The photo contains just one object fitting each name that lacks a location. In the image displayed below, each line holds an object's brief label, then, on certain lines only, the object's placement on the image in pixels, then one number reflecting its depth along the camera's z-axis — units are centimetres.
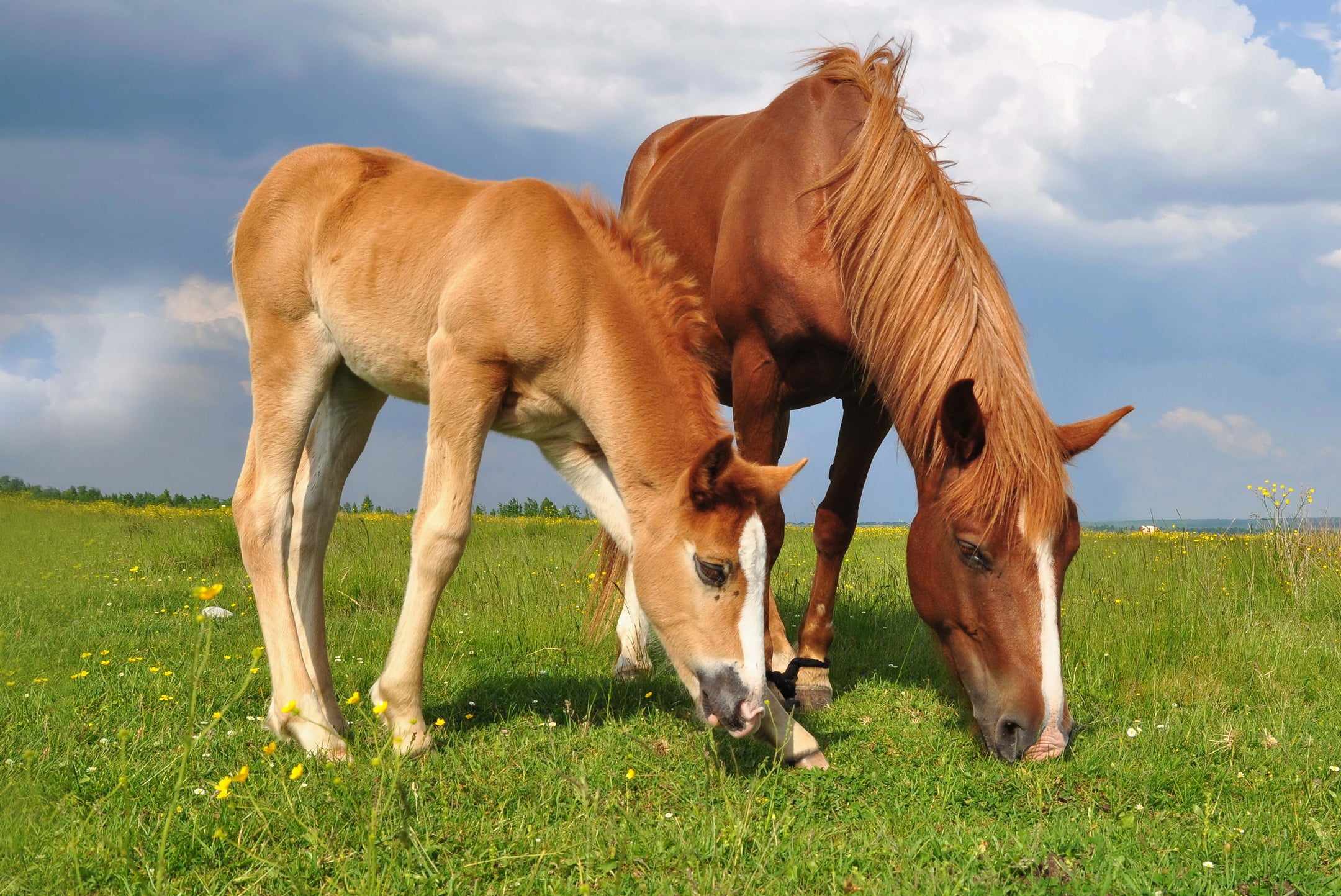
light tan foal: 351
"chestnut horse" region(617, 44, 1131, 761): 362
